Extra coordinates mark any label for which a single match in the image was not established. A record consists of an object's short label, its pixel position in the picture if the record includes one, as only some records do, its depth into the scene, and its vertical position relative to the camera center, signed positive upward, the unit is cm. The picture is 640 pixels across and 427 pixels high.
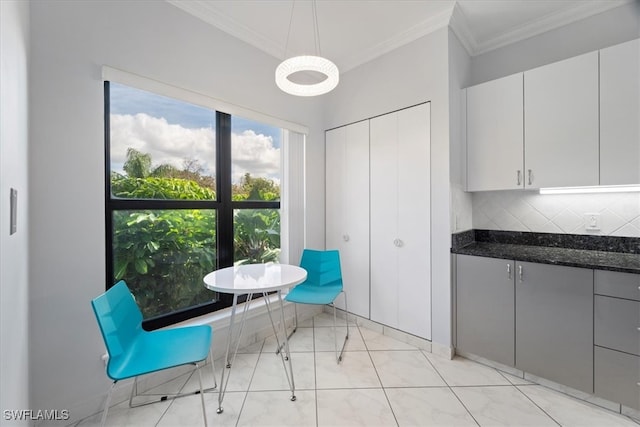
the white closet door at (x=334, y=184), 302 +33
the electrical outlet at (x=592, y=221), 211 -8
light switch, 97 +1
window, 182 +13
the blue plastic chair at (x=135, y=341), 129 -76
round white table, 158 -45
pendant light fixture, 161 +89
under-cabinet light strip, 193 +17
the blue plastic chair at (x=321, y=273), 250 -62
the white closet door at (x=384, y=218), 257 -6
